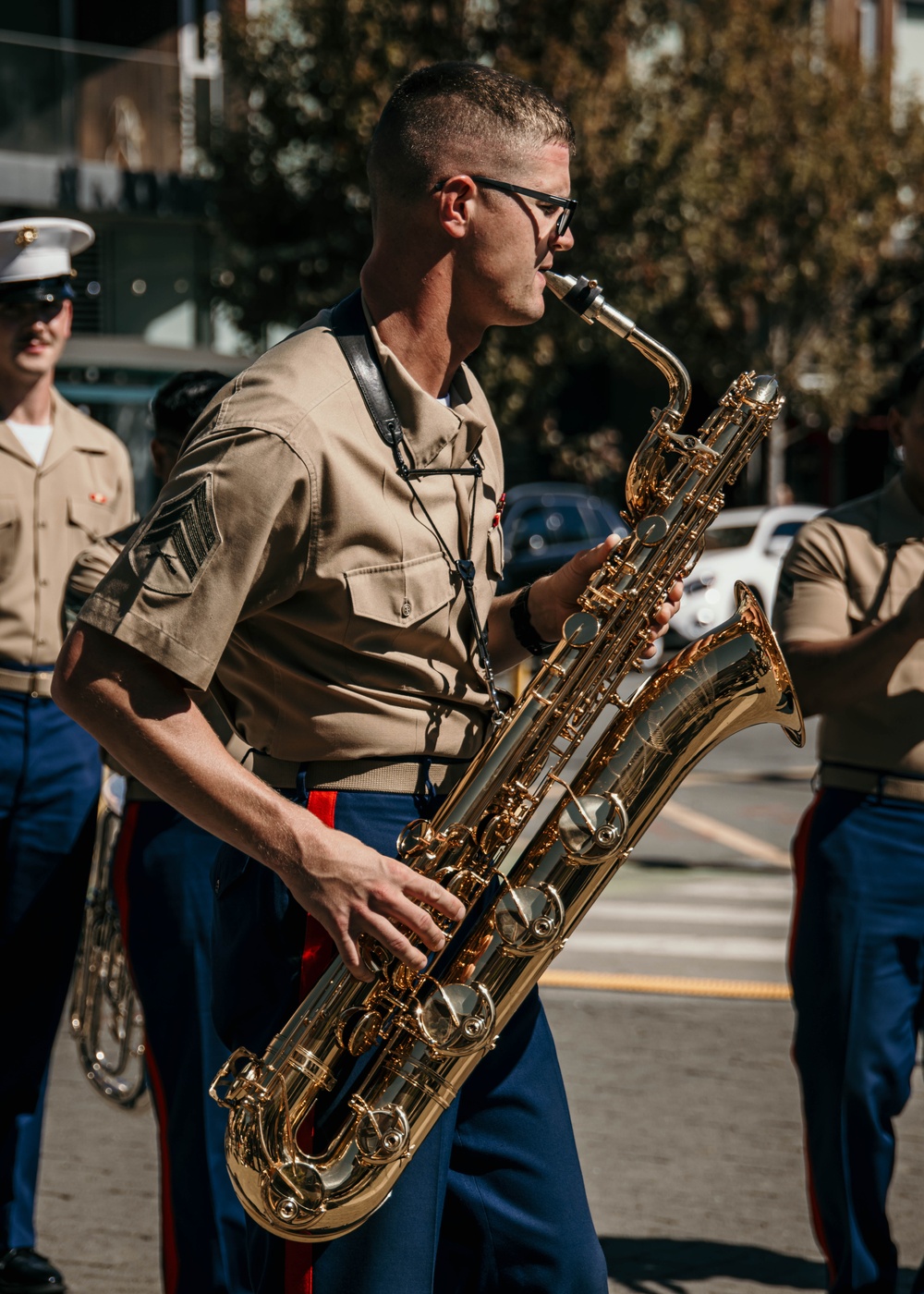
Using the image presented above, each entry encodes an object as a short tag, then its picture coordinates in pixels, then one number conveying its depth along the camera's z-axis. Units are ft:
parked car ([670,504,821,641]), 56.34
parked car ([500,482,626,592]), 59.93
